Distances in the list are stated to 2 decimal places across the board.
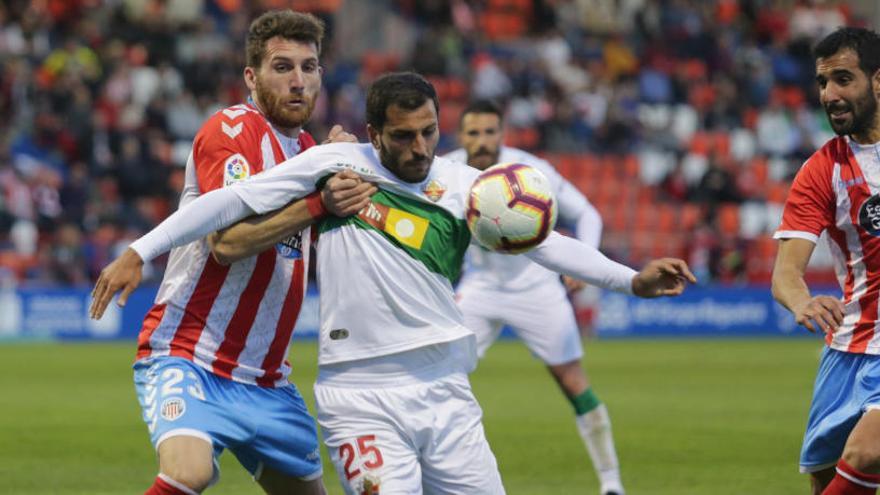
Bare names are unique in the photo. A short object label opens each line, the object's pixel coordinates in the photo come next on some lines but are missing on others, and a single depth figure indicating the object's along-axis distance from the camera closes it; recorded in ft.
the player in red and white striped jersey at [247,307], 37.73
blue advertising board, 167.94
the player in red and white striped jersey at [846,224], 42.78
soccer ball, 36.14
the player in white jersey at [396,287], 36.68
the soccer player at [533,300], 65.00
